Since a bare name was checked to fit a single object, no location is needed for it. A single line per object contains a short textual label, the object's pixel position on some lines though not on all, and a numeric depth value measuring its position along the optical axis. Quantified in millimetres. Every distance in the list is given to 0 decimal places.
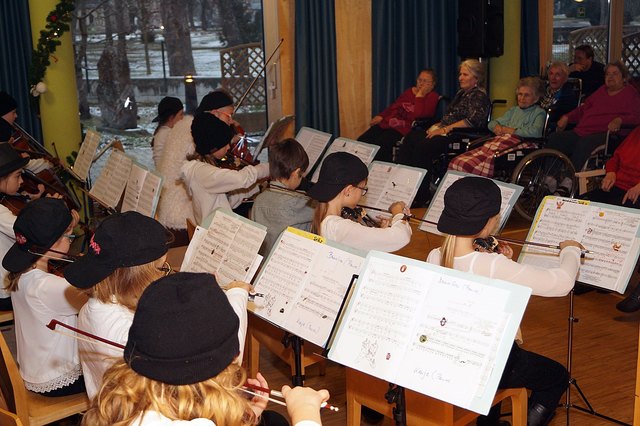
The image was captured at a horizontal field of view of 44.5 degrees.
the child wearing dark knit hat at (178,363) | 1398
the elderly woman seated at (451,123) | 5703
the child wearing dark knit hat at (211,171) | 3879
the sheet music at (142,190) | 3666
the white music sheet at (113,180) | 4125
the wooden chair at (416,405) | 2143
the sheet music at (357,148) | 4598
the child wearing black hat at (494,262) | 2371
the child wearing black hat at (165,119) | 5133
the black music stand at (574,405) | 2676
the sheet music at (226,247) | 2631
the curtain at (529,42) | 7234
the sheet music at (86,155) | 4867
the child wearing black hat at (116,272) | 2111
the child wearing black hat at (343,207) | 2916
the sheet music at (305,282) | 2316
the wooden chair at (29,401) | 2340
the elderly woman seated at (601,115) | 5355
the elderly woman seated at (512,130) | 5344
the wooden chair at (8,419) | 1775
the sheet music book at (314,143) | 5281
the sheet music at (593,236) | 2539
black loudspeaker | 6527
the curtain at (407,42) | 6914
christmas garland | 5629
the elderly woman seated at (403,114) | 6160
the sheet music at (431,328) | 1801
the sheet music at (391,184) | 3650
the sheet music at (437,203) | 3443
